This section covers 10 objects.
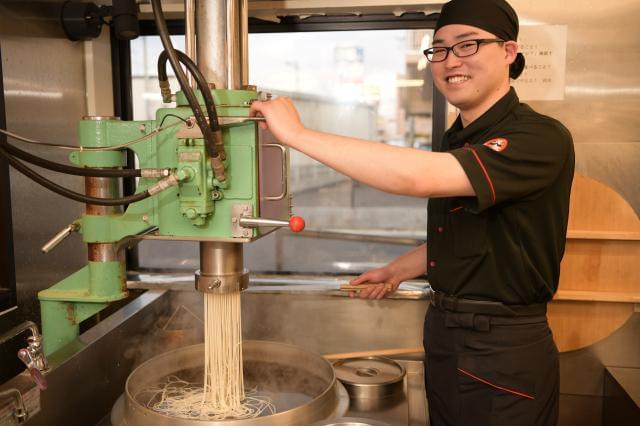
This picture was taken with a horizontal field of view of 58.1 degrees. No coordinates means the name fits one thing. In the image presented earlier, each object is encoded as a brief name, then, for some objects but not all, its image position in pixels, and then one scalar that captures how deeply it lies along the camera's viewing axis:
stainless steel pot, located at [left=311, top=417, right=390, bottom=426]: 1.43
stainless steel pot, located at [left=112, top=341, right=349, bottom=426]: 1.40
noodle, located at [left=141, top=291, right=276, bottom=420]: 1.55
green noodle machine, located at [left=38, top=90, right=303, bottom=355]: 1.32
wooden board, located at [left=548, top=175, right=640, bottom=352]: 2.40
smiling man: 1.62
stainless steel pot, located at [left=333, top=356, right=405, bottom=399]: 1.74
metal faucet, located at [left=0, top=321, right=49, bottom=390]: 1.36
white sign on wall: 2.41
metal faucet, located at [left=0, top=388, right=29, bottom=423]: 1.31
